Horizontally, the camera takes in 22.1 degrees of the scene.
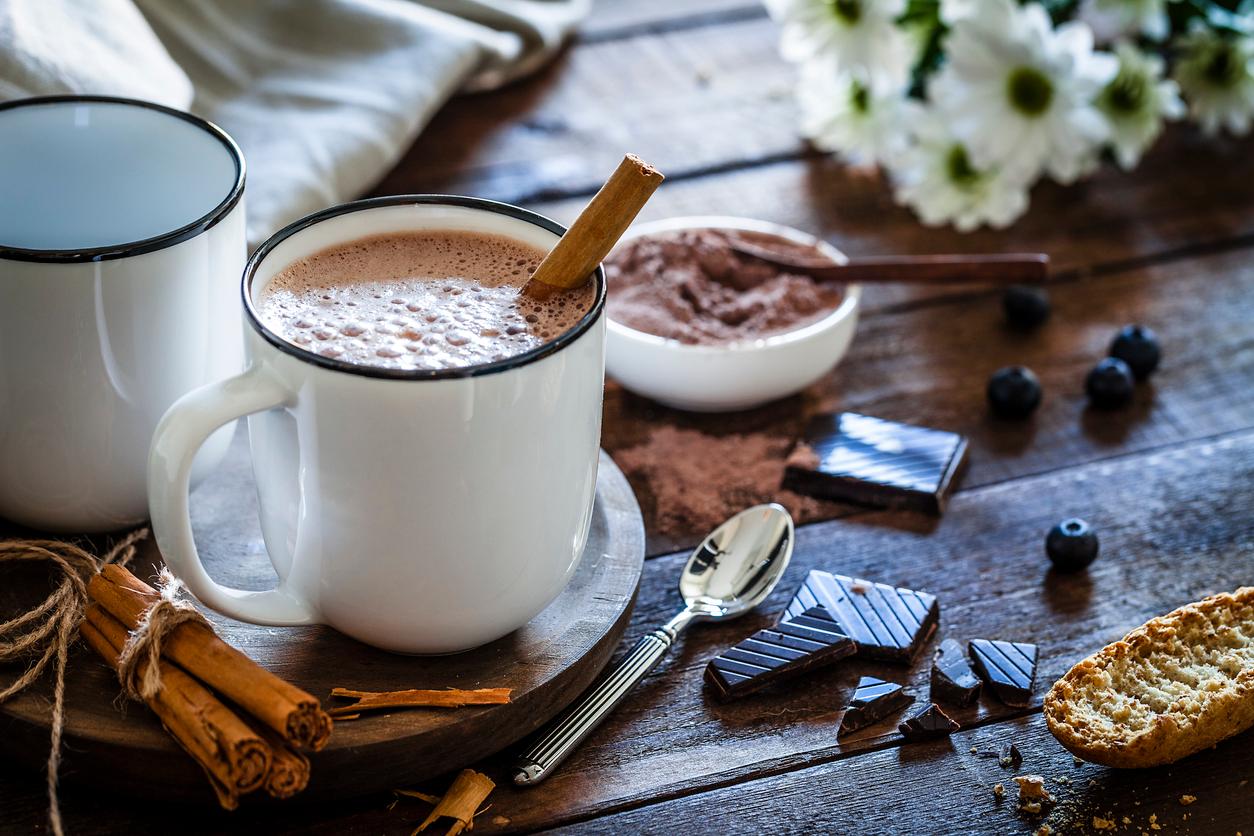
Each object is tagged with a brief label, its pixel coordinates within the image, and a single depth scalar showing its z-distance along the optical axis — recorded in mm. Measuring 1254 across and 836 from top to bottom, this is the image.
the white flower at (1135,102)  1135
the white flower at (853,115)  1147
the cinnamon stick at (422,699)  880
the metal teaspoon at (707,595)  895
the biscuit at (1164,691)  887
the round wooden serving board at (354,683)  870
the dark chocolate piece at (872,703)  905
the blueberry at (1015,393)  1027
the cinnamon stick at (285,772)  854
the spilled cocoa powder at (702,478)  984
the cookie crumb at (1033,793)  885
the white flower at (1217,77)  1165
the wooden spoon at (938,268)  1051
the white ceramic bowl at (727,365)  1011
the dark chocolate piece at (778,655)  912
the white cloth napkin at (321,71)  1100
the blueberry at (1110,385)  1031
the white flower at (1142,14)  1152
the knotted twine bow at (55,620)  870
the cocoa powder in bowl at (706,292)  1029
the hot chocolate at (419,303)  867
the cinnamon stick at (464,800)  877
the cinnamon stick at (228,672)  855
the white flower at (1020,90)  1094
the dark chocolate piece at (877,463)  986
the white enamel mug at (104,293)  889
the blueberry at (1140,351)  1047
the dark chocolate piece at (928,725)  902
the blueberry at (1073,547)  957
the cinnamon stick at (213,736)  851
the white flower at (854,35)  1124
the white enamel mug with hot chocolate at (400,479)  847
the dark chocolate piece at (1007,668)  913
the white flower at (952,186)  1123
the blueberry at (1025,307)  1076
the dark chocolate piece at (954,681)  912
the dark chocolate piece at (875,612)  926
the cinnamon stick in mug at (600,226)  875
